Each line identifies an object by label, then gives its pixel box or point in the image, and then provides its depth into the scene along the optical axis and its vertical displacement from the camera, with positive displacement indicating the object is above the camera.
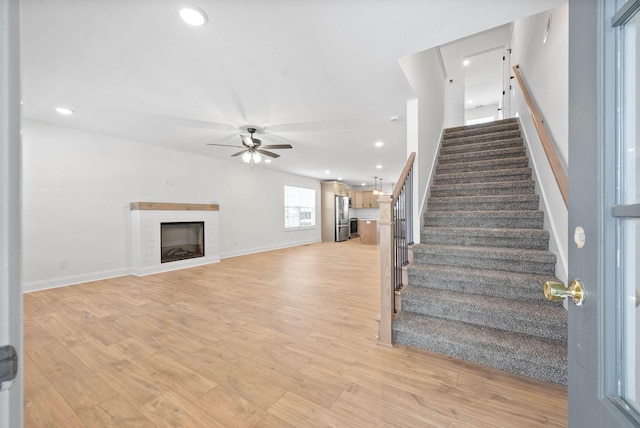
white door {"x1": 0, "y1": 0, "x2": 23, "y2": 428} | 0.37 -0.01
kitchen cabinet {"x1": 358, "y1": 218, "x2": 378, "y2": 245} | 8.47 -0.65
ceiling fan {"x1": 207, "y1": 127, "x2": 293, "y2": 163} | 3.86 +1.05
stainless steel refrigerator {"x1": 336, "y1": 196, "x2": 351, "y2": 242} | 9.37 -0.23
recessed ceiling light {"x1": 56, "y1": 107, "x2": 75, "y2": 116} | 3.10 +1.31
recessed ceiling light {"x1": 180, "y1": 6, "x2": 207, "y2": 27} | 1.59 +1.31
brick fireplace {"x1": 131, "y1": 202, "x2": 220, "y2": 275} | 4.40 -0.47
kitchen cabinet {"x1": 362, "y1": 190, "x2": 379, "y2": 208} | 10.71 +0.58
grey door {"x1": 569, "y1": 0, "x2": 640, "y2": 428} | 0.49 +0.00
